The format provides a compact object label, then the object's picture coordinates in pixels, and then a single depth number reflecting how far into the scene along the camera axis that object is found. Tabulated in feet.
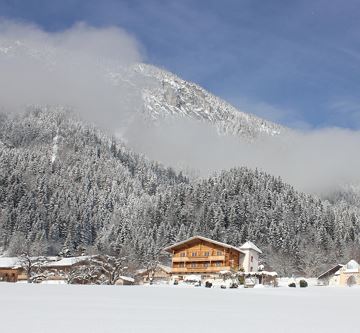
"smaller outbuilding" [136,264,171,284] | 314.76
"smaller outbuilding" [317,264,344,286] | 287.59
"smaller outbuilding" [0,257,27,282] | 338.69
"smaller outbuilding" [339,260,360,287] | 272.31
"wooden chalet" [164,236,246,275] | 320.29
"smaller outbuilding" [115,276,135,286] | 302.04
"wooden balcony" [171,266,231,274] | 318.04
